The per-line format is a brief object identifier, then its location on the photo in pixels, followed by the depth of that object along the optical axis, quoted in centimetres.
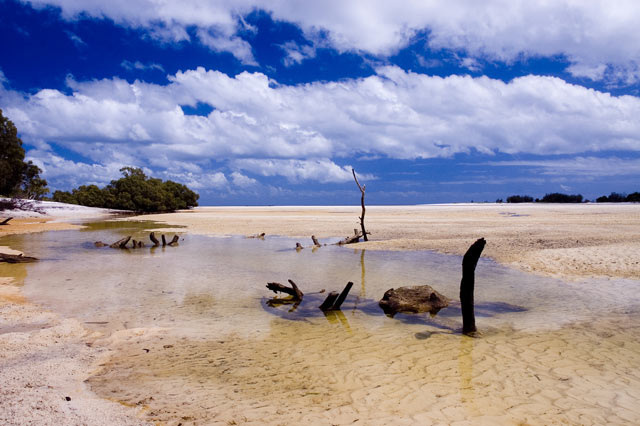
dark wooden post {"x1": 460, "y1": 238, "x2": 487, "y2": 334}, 823
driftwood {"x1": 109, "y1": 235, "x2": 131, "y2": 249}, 2350
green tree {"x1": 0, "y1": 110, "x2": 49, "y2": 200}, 4234
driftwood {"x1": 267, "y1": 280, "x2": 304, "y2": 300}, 1140
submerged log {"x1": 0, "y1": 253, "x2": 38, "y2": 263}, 1725
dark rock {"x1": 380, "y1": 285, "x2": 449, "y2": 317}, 1052
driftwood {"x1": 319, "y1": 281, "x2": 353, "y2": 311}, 1059
